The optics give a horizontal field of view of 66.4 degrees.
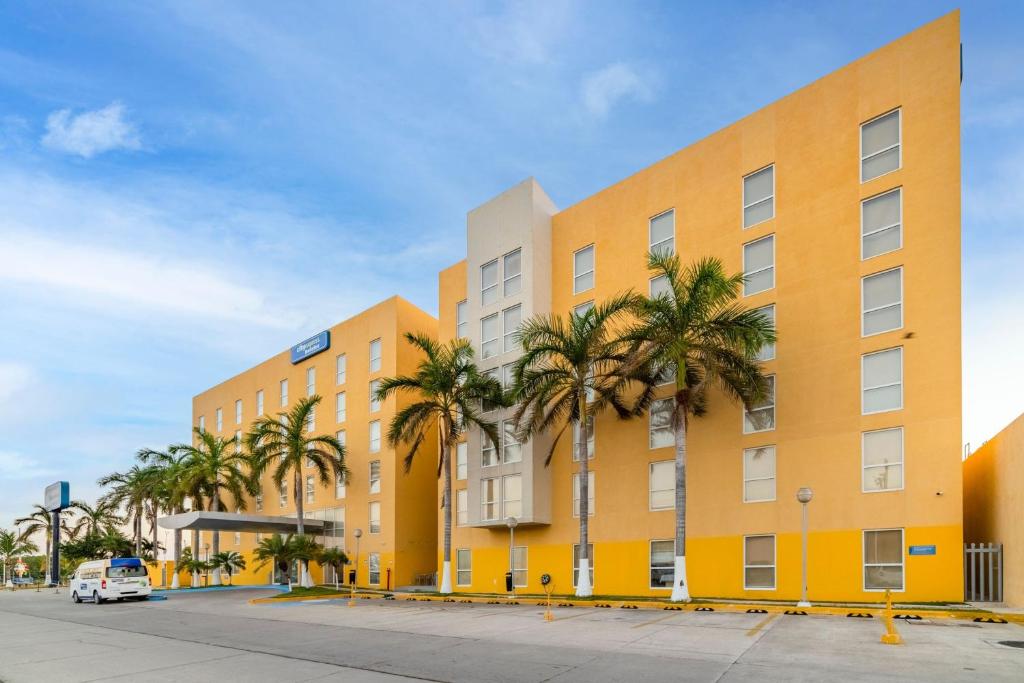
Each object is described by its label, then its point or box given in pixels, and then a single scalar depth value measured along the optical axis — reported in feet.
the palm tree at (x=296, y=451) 145.38
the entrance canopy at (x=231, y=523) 134.10
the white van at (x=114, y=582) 119.03
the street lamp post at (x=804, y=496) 68.08
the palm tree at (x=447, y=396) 111.04
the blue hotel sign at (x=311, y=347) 169.78
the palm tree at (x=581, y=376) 92.22
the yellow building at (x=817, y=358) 74.64
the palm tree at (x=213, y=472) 167.43
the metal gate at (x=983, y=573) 71.46
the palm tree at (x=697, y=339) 77.46
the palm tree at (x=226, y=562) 161.79
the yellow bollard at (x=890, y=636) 44.80
